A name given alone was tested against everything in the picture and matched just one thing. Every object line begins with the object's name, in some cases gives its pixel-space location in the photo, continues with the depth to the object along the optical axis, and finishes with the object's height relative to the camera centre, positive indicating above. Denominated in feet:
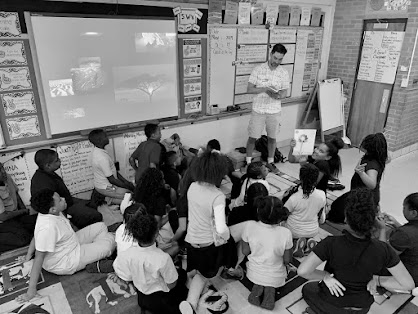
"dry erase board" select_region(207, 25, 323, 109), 12.92 -0.57
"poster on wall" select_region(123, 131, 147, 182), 11.62 -3.52
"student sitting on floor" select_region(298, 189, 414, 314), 5.17 -3.43
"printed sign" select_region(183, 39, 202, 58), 11.97 -0.29
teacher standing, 12.93 -2.18
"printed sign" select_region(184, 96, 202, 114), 12.81 -2.43
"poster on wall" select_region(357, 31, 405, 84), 14.28 -0.59
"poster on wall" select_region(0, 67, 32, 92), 9.14 -1.10
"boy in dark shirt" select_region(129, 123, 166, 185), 10.30 -3.38
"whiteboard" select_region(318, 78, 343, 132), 16.11 -2.96
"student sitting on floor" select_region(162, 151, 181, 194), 10.40 -4.02
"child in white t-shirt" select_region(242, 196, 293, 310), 6.38 -3.99
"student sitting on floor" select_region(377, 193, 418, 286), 6.44 -3.67
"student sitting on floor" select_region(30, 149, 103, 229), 8.35 -3.58
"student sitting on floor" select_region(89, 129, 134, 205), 10.04 -4.02
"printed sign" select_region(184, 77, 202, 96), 12.55 -1.71
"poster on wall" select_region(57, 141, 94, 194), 10.66 -4.04
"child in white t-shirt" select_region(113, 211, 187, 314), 5.77 -3.96
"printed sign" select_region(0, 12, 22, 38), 8.73 +0.34
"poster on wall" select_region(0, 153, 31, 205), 9.74 -3.84
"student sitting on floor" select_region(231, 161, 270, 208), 8.55 -3.42
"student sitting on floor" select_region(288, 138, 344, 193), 9.13 -3.31
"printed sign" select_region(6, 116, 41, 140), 9.62 -2.52
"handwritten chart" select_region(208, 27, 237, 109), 12.69 -0.95
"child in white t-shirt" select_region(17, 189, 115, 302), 6.82 -4.60
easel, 16.02 -3.22
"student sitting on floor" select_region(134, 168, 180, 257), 7.49 -3.53
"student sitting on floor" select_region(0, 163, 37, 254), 8.48 -4.66
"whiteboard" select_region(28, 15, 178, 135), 9.61 -0.93
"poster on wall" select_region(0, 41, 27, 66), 8.93 -0.40
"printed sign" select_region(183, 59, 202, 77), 12.26 -0.99
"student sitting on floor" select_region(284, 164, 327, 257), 7.66 -3.84
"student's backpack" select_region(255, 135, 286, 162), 14.40 -4.48
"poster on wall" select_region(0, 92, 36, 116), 9.36 -1.80
